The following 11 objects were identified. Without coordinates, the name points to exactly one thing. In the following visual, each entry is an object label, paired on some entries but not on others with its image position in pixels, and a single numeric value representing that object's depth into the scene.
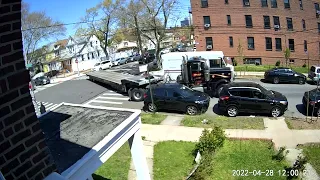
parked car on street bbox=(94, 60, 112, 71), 36.10
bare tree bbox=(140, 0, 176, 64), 29.41
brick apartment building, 27.21
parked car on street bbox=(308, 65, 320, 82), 18.43
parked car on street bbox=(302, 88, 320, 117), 11.52
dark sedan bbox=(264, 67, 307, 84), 18.45
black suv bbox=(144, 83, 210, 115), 12.66
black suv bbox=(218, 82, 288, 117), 11.68
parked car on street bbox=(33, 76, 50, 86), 29.71
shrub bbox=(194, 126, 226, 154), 8.26
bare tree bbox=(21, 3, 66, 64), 30.77
